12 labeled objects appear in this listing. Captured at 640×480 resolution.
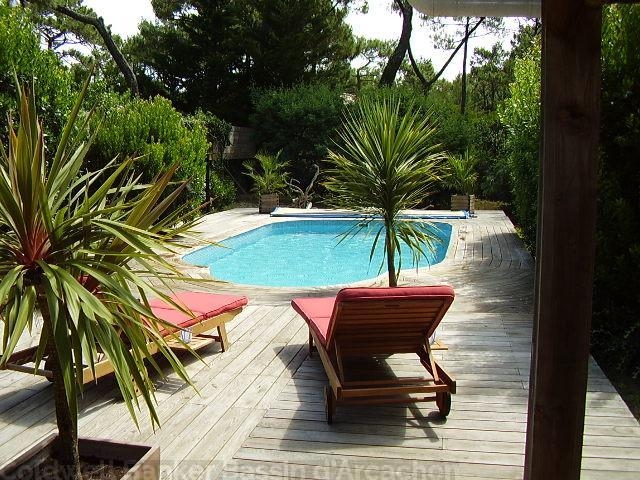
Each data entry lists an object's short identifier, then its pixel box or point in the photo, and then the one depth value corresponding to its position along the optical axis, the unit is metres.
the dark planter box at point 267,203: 15.68
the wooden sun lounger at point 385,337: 3.42
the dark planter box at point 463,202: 15.30
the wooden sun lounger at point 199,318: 3.79
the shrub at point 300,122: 18.95
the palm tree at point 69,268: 2.01
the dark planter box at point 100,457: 2.33
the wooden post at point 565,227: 1.69
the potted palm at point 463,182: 15.45
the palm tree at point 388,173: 5.19
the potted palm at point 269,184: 15.73
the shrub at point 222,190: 16.50
